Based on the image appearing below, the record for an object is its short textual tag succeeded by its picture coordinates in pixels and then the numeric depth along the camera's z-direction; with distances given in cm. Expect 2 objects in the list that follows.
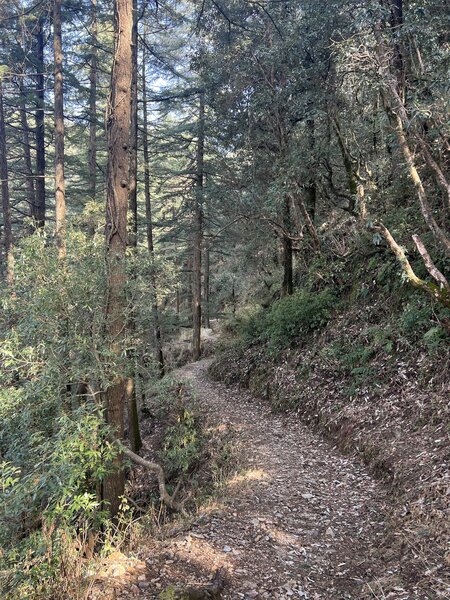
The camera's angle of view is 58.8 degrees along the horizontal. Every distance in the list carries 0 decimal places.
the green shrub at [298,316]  1045
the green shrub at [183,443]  830
